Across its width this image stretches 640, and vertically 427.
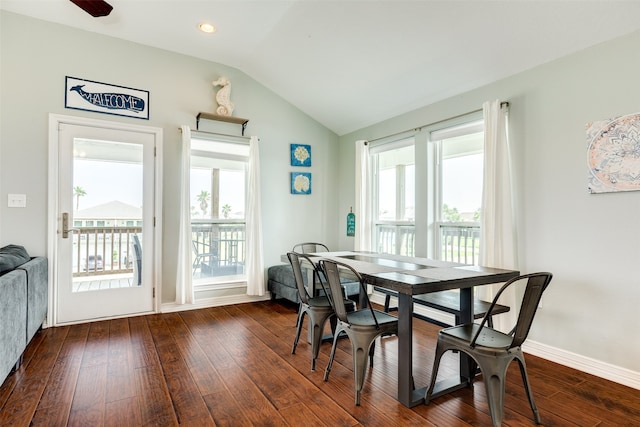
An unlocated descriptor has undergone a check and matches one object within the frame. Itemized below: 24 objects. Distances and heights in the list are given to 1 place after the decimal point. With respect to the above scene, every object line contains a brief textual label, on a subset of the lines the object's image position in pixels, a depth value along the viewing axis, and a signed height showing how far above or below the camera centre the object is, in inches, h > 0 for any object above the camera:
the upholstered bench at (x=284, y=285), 158.4 -33.6
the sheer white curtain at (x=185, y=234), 154.9 -9.0
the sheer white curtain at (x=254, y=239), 170.9 -12.1
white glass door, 137.7 -3.9
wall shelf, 162.1 +46.6
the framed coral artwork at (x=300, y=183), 189.8 +18.1
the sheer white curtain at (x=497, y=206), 114.4 +3.5
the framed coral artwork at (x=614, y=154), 90.6 +17.3
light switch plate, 128.6 +4.6
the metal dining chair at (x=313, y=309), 101.1 -28.5
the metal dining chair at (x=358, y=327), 82.7 -27.8
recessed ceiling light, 137.3 +75.9
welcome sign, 139.3 +48.7
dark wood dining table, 78.4 -16.2
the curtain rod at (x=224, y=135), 162.0 +39.1
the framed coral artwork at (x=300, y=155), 190.4 +33.8
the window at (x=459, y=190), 133.0 +10.6
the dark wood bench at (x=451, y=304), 94.0 -25.8
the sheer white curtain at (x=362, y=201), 177.0 +7.5
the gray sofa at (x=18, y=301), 82.0 -25.0
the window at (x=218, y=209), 165.3 +2.8
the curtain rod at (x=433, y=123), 119.1 +39.2
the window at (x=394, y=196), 162.7 +9.6
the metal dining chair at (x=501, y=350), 69.8 -28.5
